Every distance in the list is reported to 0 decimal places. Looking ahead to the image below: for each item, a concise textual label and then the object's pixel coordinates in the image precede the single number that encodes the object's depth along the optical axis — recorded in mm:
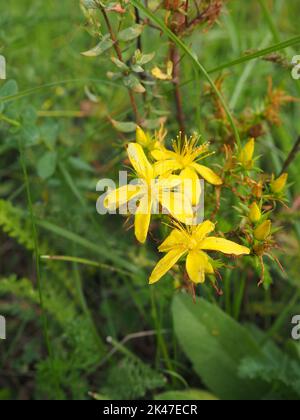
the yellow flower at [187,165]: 206
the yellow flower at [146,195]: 197
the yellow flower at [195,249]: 196
